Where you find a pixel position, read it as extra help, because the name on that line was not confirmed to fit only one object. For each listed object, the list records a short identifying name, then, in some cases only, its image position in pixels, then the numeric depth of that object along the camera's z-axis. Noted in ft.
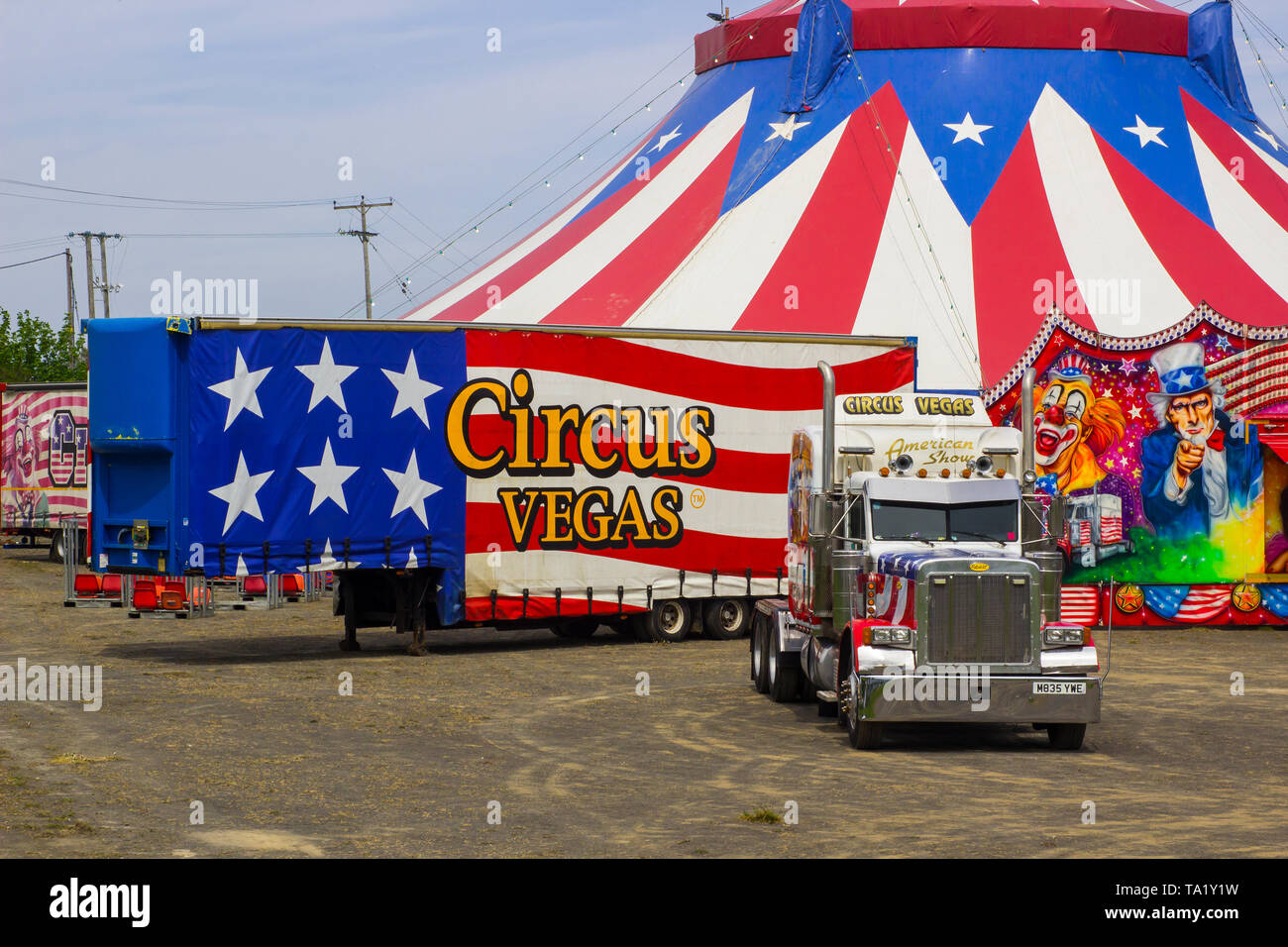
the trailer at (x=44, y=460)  135.24
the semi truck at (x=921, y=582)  47.06
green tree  247.50
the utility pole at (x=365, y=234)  214.28
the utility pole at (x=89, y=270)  243.60
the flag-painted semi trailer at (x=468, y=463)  66.64
